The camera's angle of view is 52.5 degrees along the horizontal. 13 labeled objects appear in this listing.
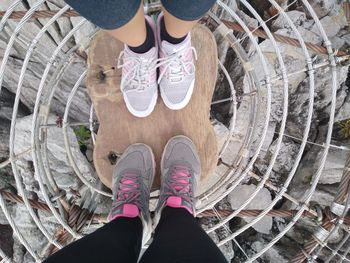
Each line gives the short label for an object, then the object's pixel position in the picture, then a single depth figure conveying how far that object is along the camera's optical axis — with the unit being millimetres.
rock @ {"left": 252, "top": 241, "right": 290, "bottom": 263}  1847
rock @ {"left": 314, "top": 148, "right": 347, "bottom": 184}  1721
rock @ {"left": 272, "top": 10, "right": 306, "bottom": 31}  1806
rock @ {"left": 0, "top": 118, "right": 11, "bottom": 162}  1855
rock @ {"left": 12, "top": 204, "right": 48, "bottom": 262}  1887
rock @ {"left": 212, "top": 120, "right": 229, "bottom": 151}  1751
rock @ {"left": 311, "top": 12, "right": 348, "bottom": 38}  1847
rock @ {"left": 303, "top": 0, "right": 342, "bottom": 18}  1848
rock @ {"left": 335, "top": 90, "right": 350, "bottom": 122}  1740
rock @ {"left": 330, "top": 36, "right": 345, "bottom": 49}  1848
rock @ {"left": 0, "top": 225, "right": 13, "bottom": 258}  1977
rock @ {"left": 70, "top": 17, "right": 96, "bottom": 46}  1628
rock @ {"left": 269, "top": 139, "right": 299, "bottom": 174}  1849
